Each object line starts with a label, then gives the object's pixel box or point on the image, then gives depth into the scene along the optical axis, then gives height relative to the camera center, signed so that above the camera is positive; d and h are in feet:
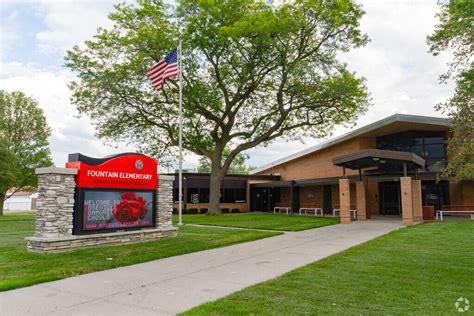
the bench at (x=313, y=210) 98.78 -5.29
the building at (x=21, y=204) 228.63 -7.98
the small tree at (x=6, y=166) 86.02 +6.10
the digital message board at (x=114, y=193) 34.35 -0.14
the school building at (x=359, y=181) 68.39 +2.75
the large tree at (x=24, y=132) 110.01 +18.50
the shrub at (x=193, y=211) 104.28 -5.67
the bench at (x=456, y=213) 71.05 -4.52
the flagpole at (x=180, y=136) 52.28 +8.37
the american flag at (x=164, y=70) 53.26 +18.18
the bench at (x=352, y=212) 84.10 -5.31
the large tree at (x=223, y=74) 75.97 +27.26
